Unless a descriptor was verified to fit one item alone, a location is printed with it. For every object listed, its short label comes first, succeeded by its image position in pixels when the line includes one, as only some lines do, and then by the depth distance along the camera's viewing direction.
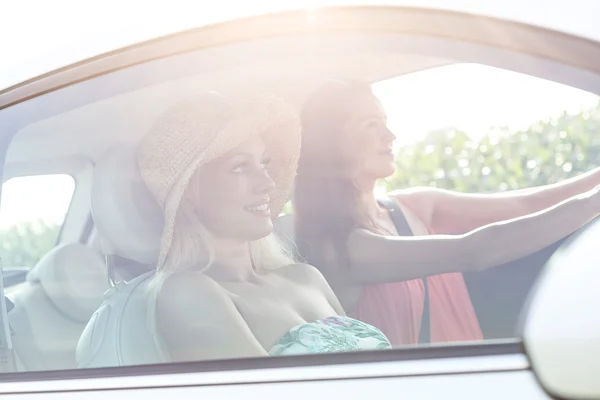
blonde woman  1.63
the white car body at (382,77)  1.31
